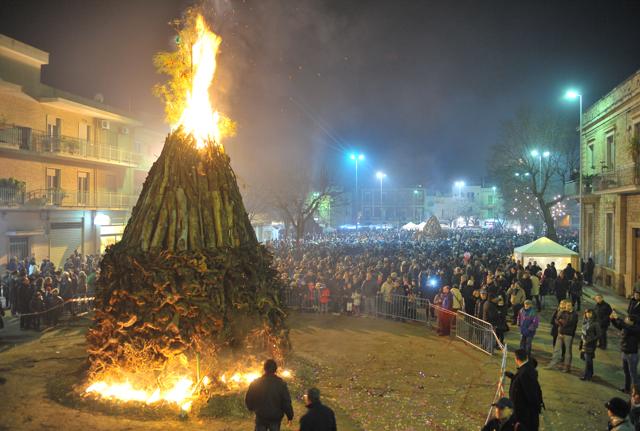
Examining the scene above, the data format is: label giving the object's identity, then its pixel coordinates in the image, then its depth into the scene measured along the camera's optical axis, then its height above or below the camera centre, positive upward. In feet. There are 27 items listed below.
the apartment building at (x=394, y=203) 348.79 +13.02
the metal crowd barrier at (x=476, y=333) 43.19 -10.88
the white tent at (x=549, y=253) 75.82 -5.03
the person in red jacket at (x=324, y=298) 61.00 -10.20
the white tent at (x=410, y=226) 187.09 -2.26
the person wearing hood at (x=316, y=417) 19.15 -8.12
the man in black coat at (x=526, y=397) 22.67 -8.59
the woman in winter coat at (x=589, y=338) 35.53 -8.81
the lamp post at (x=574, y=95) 83.05 +22.73
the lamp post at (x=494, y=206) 362.86 +11.87
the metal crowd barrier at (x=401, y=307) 56.54 -10.78
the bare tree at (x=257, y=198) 127.75 +5.80
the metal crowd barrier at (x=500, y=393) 25.91 -10.84
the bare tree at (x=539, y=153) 122.01 +18.81
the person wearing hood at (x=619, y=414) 18.17 -7.53
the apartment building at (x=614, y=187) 73.41 +5.92
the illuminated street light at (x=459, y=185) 375.25 +28.99
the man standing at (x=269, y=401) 22.08 -8.61
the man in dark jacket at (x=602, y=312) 38.83 -7.61
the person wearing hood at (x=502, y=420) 20.21 -8.64
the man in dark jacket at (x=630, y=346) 32.41 -8.57
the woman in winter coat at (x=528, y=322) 39.96 -8.64
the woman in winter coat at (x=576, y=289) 61.16 -8.83
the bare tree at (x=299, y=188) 119.96 +8.69
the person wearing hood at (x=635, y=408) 22.50 -8.99
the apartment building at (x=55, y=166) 87.45 +11.40
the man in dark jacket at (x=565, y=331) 37.40 -8.77
